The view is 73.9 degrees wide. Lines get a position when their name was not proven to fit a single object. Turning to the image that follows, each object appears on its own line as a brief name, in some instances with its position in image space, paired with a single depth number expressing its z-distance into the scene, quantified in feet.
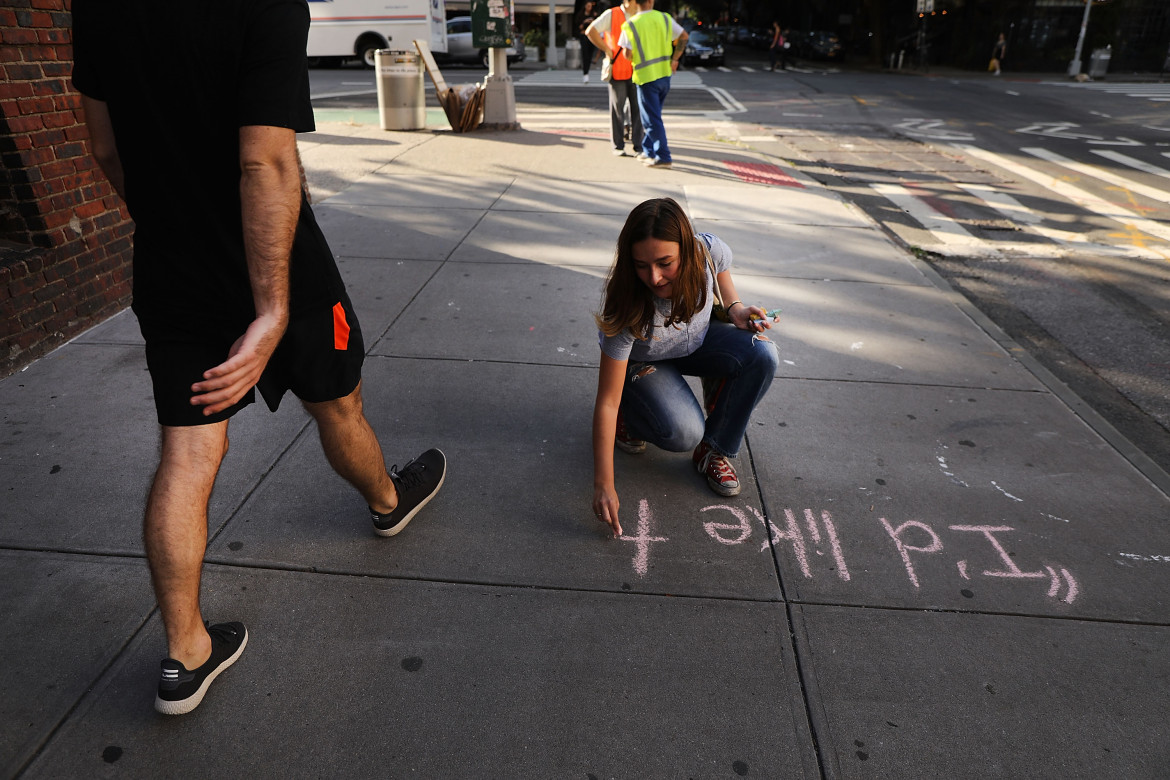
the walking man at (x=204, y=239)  5.73
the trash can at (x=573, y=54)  92.03
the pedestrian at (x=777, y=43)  94.12
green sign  37.27
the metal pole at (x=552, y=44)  92.17
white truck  74.66
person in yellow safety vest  27.53
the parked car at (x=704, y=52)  93.81
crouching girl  8.58
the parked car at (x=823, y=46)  117.60
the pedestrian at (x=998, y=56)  94.48
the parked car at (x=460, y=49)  83.10
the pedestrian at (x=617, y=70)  29.73
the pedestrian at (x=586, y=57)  64.95
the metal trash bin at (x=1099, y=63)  86.38
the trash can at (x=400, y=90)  35.91
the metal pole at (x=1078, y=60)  87.96
